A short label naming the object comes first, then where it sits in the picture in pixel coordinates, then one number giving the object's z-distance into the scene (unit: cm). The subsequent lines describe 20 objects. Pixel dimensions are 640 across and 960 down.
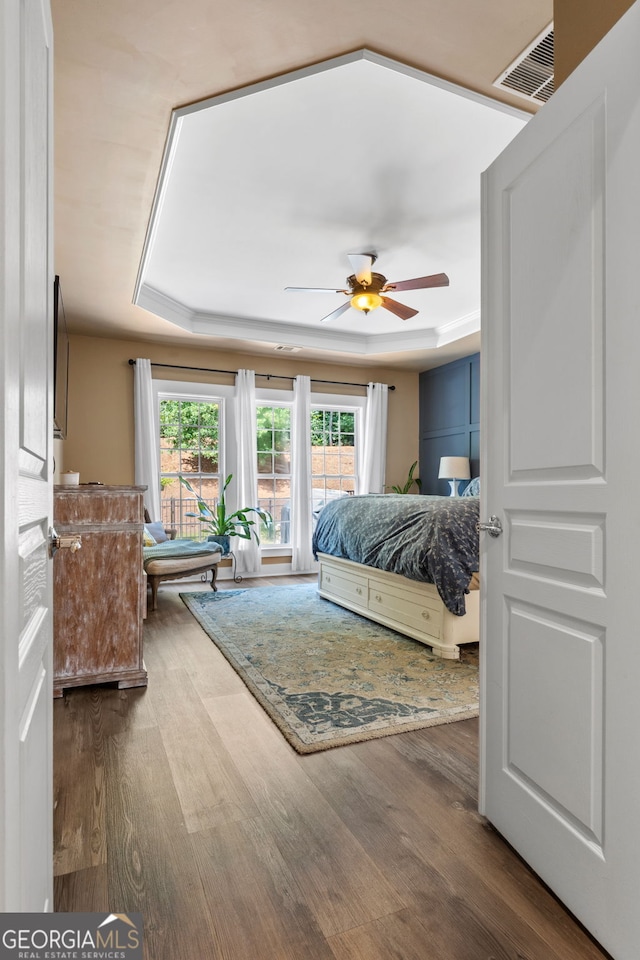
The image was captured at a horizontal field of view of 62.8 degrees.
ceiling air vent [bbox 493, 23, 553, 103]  190
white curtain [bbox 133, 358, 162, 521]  546
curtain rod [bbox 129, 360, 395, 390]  575
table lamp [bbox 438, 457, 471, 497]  593
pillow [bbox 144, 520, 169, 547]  495
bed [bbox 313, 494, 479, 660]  311
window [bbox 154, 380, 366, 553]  590
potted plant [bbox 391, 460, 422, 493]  690
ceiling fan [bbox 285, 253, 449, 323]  360
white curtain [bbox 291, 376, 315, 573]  623
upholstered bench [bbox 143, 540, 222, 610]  433
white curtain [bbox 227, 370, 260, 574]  594
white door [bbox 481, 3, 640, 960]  111
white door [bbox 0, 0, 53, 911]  58
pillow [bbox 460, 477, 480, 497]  539
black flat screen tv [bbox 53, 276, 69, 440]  285
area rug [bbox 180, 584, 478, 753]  227
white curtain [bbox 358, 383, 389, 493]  660
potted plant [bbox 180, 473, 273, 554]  557
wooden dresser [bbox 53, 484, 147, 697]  260
